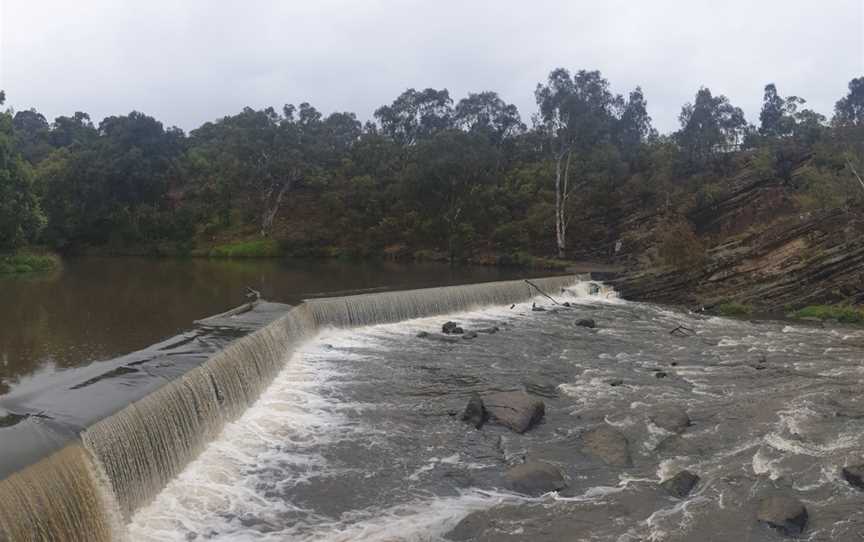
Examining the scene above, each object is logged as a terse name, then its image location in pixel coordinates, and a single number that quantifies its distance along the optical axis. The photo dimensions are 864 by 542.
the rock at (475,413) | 13.51
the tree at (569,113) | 47.50
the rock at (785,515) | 9.23
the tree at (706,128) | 52.38
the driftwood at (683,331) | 23.44
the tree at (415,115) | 67.06
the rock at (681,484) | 10.34
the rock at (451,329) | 23.03
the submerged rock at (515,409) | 13.29
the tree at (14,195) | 30.48
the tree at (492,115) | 62.39
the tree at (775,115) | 55.56
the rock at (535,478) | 10.47
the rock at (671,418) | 13.23
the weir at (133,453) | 7.56
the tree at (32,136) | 70.62
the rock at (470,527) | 9.12
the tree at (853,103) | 58.12
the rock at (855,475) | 10.52
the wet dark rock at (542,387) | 15.87
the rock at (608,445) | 11.71
